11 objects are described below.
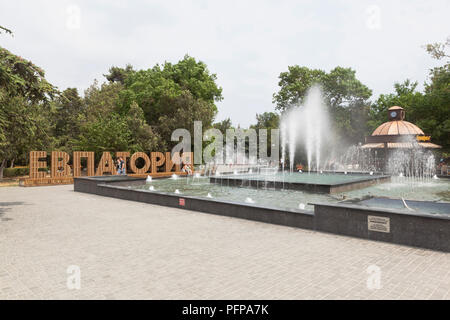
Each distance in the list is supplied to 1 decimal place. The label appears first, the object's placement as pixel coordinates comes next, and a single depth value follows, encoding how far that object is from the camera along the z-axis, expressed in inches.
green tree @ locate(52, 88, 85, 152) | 1818.0
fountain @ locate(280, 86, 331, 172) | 1776.6
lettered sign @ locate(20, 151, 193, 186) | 922.1
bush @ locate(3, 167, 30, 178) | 1266.0
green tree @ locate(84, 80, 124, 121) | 1668.3
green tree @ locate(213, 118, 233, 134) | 2196.5
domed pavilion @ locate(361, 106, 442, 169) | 1147.9
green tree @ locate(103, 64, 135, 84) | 2586.1
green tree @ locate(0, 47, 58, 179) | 388.8
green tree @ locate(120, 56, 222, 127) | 1440.7
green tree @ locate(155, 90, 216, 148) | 1349.7
